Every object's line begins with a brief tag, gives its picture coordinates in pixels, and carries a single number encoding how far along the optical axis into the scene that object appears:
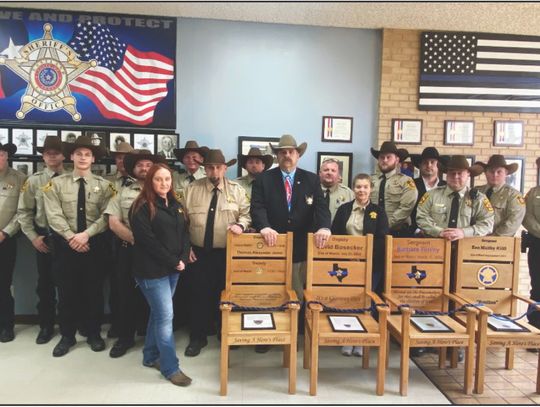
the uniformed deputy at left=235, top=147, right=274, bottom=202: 3.54
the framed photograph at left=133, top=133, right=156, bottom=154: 3.78
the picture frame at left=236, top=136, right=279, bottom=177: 3.89
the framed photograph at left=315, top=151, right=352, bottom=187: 3.97
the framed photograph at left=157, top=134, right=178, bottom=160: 3.81
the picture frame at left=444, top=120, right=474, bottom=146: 4.00
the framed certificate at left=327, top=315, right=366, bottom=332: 2.44
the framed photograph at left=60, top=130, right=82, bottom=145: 3.67
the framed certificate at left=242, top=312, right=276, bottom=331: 2.45
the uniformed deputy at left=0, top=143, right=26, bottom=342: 3.19
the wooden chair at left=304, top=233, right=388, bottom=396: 2.76
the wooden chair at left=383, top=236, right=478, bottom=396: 2.81
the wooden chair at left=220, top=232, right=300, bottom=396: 2.75
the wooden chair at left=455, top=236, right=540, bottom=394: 2.82
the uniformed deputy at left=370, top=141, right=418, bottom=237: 3.31
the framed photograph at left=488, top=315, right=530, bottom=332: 2.48
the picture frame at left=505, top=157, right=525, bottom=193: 4.07
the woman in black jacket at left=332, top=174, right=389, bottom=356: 2.92
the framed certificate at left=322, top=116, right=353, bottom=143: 3.96
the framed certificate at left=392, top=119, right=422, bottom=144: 3.96
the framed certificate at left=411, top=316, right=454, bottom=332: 2.46
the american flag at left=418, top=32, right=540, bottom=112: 3.93
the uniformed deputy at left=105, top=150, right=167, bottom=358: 2.83
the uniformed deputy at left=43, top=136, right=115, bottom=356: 2.91
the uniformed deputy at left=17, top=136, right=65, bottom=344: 3.15
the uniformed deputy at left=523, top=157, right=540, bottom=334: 3.27
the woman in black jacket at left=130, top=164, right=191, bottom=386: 2.34
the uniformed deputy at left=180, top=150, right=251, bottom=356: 2.87
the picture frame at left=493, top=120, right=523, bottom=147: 4.03
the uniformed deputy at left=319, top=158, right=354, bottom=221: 3.39
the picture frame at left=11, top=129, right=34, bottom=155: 3.62
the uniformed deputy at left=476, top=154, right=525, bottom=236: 3.19
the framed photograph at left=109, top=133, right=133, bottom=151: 3.74
